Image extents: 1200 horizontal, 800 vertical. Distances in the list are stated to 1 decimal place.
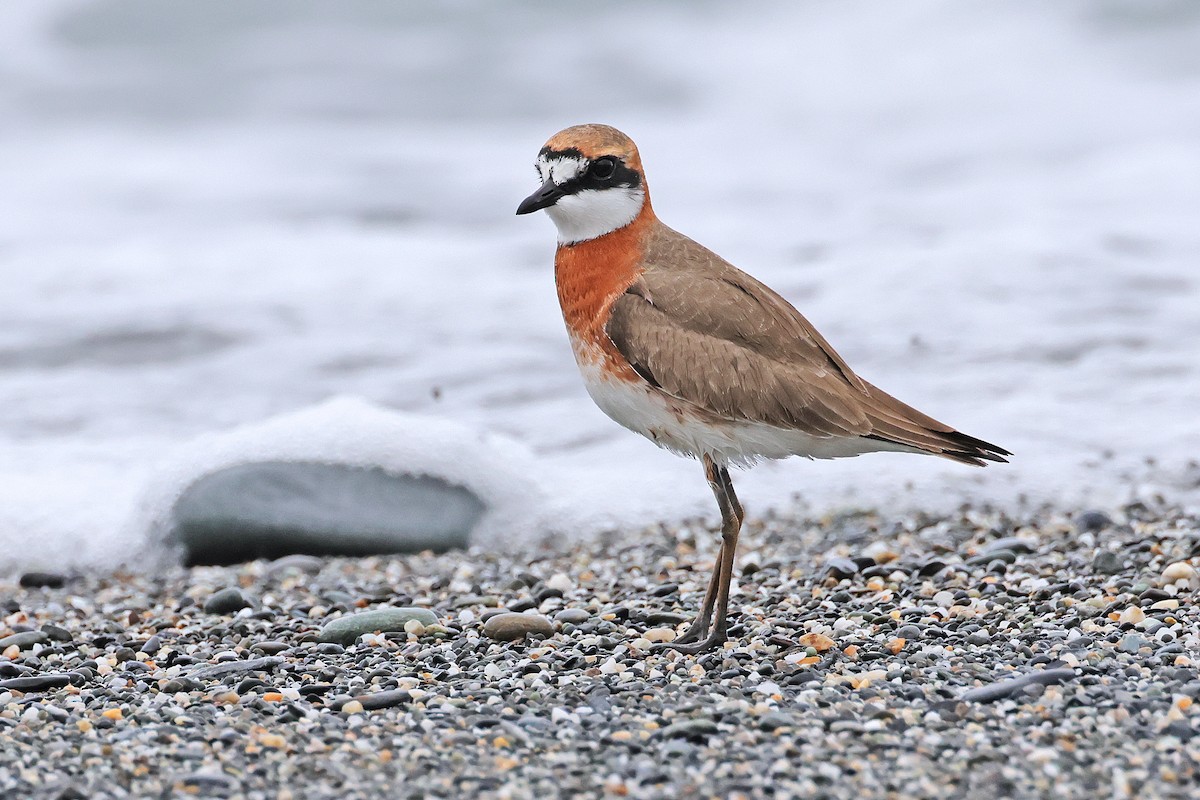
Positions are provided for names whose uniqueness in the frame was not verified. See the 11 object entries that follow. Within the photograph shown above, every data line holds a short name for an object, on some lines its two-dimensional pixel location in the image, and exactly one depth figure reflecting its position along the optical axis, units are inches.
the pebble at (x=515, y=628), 410.3
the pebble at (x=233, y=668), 378.6
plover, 383.2
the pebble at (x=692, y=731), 311.0
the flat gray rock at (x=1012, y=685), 325.7
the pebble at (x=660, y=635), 410.0
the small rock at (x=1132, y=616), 387.9
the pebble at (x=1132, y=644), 362.0
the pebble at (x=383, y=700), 342.0
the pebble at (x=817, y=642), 382.0
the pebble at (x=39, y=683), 371.9
